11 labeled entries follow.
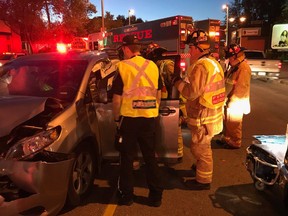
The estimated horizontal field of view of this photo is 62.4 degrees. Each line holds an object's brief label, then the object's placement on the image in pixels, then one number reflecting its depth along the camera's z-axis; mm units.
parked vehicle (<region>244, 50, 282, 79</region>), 13634
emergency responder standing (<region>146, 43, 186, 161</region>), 3692
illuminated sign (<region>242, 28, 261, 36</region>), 35966
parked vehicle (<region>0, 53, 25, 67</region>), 12450
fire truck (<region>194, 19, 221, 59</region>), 10648
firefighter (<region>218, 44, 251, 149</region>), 4218
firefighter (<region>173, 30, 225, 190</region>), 2864
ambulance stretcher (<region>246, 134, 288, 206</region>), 2446
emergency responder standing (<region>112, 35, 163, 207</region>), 2586
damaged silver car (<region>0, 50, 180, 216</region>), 2113
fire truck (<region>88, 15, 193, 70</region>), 9216
